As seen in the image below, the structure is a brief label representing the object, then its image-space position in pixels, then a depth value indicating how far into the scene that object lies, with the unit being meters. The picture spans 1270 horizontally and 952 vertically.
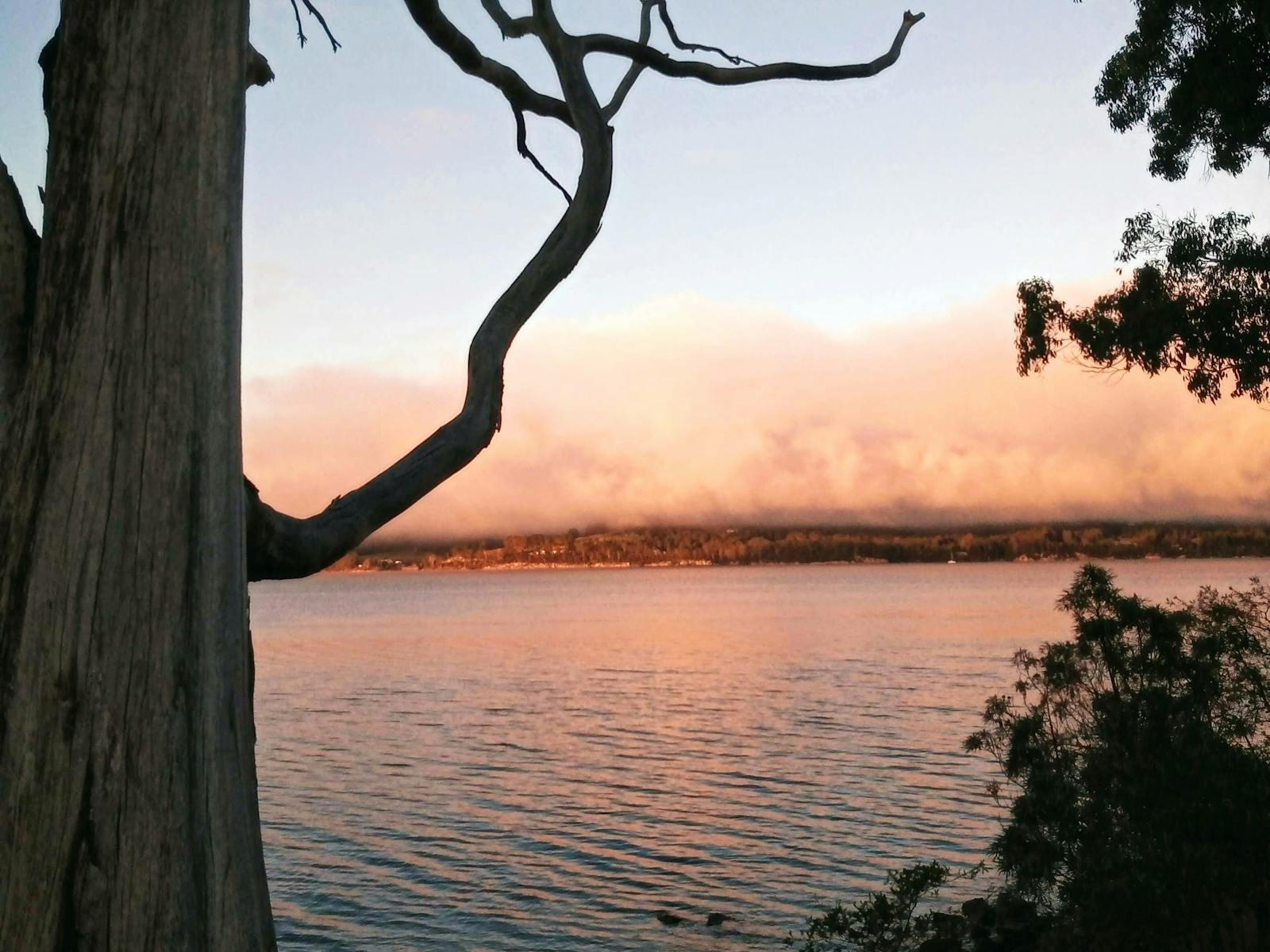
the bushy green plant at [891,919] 10.07
